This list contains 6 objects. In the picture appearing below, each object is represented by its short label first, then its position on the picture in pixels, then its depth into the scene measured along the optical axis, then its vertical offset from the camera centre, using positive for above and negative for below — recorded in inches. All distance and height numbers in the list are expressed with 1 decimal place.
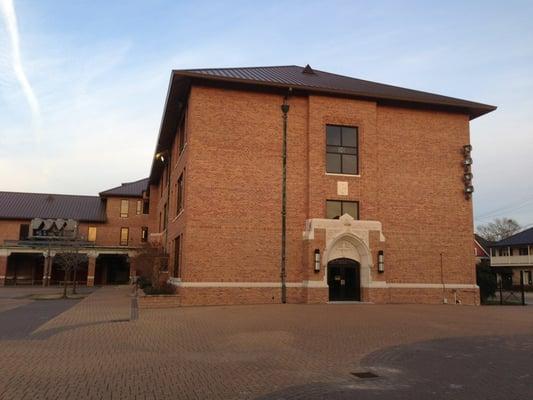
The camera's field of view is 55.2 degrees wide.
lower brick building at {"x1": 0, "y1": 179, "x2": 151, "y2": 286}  2026.3 +174.1
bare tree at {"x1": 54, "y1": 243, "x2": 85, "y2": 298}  1349.7 +30.5
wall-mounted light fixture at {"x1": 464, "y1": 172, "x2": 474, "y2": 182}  1052.5 +206.3
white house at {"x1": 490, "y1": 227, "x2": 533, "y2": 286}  2465.6 +104.1
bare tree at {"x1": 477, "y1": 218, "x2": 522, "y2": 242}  3782.0 +357.0
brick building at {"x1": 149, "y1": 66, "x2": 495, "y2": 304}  915.4 +157.2
